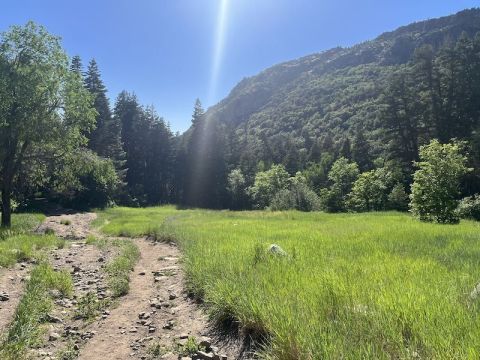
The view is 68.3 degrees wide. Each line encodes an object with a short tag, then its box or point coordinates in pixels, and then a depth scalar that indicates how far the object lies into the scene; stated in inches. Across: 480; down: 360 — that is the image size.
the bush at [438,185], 880.5
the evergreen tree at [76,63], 2471.0
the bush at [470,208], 1243.2
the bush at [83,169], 917.8
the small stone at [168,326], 277.4
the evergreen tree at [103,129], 2331.3
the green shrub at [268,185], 2797.7
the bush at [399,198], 1833.2
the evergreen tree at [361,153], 2817.4
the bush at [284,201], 2226.9
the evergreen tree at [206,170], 3061.0
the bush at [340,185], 2352.4
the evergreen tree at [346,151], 3021.7
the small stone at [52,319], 289.4
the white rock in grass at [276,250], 390.1
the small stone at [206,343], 231.5
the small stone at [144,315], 301.9
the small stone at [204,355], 212.0
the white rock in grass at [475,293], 207.9
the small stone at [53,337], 256.5
